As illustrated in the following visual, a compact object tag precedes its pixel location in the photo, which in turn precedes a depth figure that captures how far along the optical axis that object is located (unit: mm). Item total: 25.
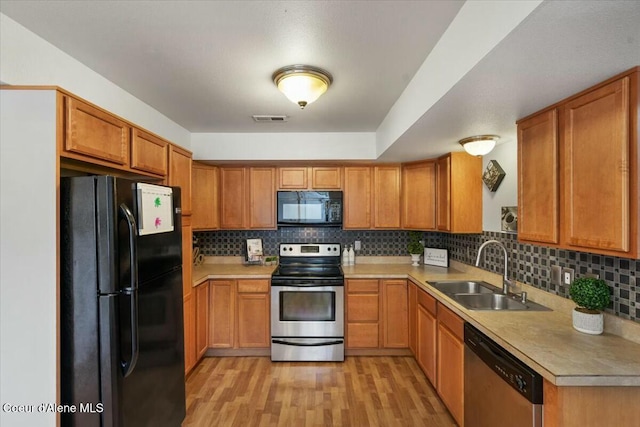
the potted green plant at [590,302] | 1524
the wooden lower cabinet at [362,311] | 3207
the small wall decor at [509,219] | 2442
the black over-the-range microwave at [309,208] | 3479
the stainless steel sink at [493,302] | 2137
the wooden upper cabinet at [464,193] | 2939
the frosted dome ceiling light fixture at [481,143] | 2337
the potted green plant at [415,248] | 3641
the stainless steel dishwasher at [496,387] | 1311
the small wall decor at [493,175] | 2653
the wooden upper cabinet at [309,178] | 3564
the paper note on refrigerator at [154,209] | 1630
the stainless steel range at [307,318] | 3104
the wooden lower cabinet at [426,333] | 2508
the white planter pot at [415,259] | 3659
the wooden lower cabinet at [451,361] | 2020
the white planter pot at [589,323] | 1561
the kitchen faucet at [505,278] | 2350
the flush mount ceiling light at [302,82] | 1834
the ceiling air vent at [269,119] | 2766
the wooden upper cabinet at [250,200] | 3568
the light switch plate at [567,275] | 1895
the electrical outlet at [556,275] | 1968
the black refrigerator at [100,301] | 1425
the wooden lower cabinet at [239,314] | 3223
